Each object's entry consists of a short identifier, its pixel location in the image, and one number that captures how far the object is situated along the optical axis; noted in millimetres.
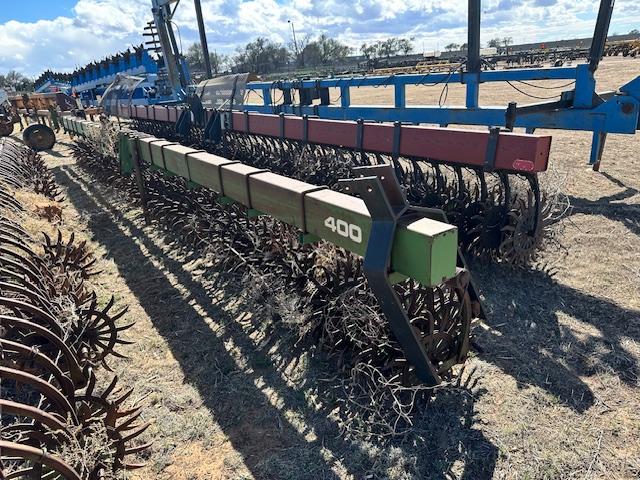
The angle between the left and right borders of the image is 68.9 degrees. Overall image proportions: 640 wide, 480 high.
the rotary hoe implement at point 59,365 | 1552
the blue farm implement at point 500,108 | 3645
